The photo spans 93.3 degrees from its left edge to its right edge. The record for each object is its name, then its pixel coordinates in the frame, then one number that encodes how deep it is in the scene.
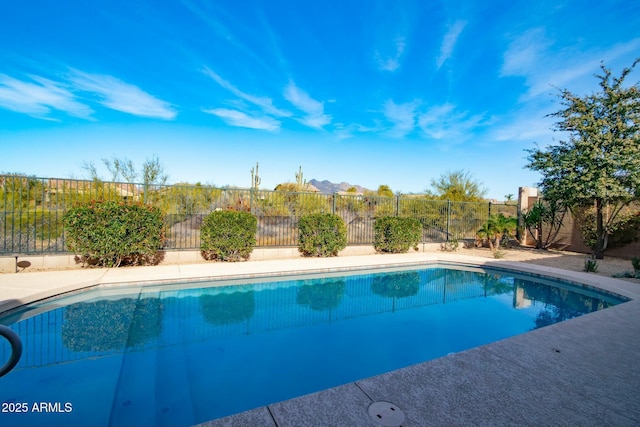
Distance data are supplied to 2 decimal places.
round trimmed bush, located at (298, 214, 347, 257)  9.87
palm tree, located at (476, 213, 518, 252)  12.17
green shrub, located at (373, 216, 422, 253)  11.38
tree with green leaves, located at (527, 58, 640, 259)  9.98
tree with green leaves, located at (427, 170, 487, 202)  17.67
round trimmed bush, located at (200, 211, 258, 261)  8.41
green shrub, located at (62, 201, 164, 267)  6.87
